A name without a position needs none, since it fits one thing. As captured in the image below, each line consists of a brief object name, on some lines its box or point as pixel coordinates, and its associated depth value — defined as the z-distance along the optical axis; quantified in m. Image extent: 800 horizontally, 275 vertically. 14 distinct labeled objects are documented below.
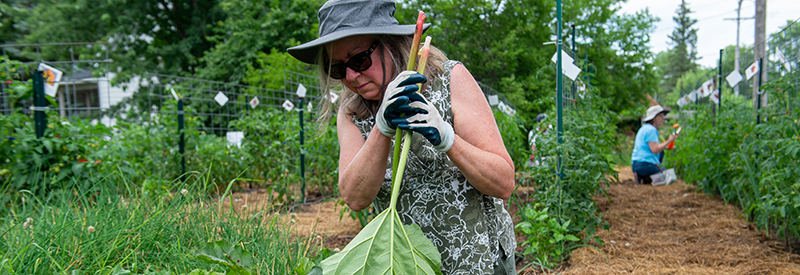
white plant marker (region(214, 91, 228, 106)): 6.90
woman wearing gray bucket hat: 1.23
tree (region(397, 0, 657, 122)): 12.32
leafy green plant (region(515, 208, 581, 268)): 3.11
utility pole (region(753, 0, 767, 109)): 13.12
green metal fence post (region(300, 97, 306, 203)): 5.24
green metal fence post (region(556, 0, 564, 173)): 3.56
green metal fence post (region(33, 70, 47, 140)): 4.08
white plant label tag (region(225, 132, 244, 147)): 7.58
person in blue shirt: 7.39
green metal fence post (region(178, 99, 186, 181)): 5.54
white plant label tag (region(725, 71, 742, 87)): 5.91
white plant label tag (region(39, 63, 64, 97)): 4.36
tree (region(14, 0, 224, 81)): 18.77
